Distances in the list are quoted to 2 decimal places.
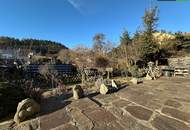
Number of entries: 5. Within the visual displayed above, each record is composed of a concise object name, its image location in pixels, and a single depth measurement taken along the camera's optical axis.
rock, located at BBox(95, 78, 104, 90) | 3.19
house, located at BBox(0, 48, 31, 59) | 12.05
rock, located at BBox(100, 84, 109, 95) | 2.55
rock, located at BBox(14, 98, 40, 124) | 1.62
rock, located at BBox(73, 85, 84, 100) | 2.31
